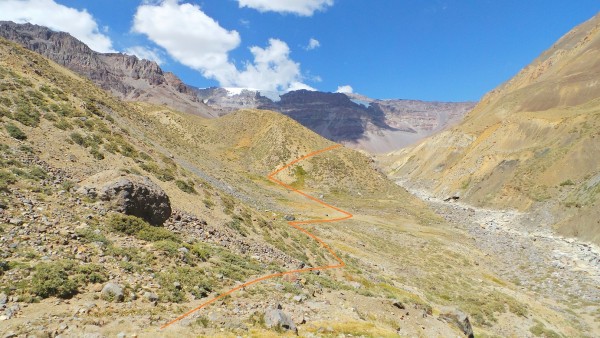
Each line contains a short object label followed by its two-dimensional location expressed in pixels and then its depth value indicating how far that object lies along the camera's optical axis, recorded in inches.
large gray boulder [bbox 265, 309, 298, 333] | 608.7
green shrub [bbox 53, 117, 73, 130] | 1149.2
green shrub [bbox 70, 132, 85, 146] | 1127.0
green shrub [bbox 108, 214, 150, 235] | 770.2
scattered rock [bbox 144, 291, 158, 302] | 596.7
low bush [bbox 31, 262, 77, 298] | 522.9
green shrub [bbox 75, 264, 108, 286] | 573.6
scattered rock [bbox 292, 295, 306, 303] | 742.5
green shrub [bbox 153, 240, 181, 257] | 760.2
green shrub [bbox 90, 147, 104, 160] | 1107.5
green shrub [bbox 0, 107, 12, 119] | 1041.6
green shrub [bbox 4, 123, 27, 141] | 964.0
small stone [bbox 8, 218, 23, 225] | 637.5
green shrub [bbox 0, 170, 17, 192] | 706.8
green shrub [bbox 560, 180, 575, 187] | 2875.5
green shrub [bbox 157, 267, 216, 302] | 629.0
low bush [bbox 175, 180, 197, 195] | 1242.4
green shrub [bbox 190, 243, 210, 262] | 824.3
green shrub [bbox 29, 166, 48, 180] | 814.4
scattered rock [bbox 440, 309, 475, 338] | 934.4
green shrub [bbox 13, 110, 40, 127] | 1061.8
